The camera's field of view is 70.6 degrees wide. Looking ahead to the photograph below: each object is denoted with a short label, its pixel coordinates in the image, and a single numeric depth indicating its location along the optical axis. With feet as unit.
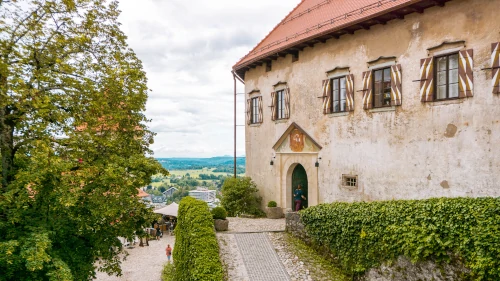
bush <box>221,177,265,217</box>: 63.10
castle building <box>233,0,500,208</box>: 34.60
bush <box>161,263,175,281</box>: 53.57
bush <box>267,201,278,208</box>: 58.79
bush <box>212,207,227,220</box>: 45.05
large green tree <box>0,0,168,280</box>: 30.32
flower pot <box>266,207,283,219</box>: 57.57
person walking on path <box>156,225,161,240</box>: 93.02
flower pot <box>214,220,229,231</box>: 44.73
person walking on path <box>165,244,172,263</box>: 72.46
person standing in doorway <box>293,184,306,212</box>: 56.46
